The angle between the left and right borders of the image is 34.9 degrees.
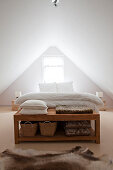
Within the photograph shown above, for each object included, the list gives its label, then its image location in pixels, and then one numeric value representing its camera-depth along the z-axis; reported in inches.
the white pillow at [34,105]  105.7
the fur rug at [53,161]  75.0
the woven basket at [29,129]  105.7
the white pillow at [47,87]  218.2
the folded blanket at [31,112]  105.3
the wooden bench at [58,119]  104.3
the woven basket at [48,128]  105.5
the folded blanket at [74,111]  107.0
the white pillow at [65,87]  219.5
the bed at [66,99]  130.9
